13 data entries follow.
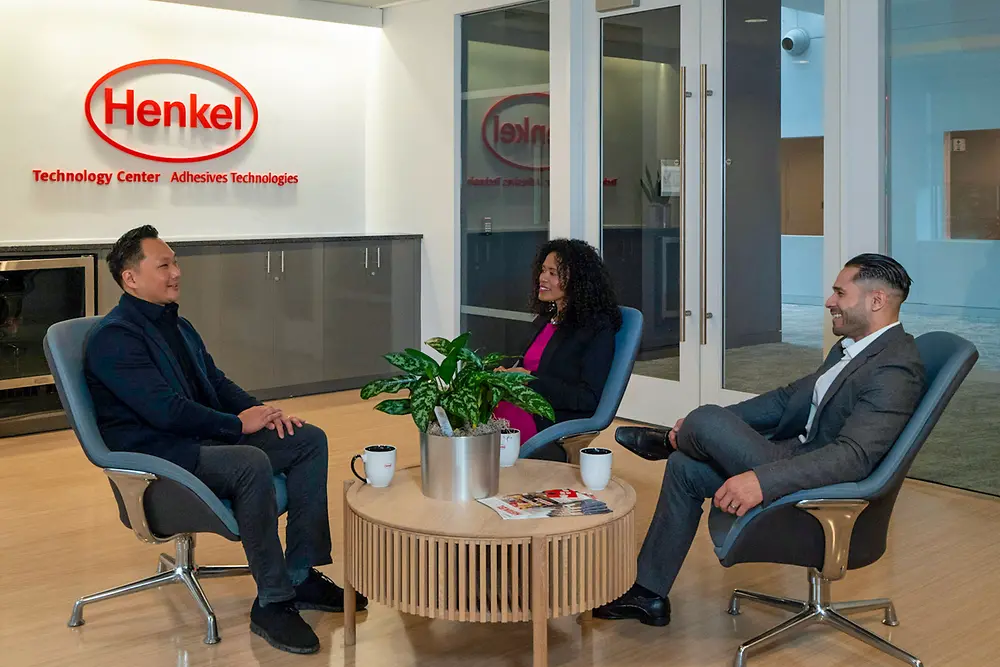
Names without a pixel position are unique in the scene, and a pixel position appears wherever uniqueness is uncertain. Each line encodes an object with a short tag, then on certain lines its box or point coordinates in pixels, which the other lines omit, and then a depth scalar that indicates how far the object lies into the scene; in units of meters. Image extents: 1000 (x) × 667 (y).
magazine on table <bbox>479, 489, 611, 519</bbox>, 3.47
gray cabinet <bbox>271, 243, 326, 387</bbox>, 8.23
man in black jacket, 3.80
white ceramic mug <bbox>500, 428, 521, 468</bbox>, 4.06
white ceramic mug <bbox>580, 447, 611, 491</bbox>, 3.73
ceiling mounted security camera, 6.27
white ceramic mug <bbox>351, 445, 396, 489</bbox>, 3.74
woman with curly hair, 4.80
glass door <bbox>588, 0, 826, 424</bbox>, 6.39
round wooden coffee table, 3.28
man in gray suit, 3.48
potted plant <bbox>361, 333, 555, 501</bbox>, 3.58
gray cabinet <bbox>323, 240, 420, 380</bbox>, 8.54
